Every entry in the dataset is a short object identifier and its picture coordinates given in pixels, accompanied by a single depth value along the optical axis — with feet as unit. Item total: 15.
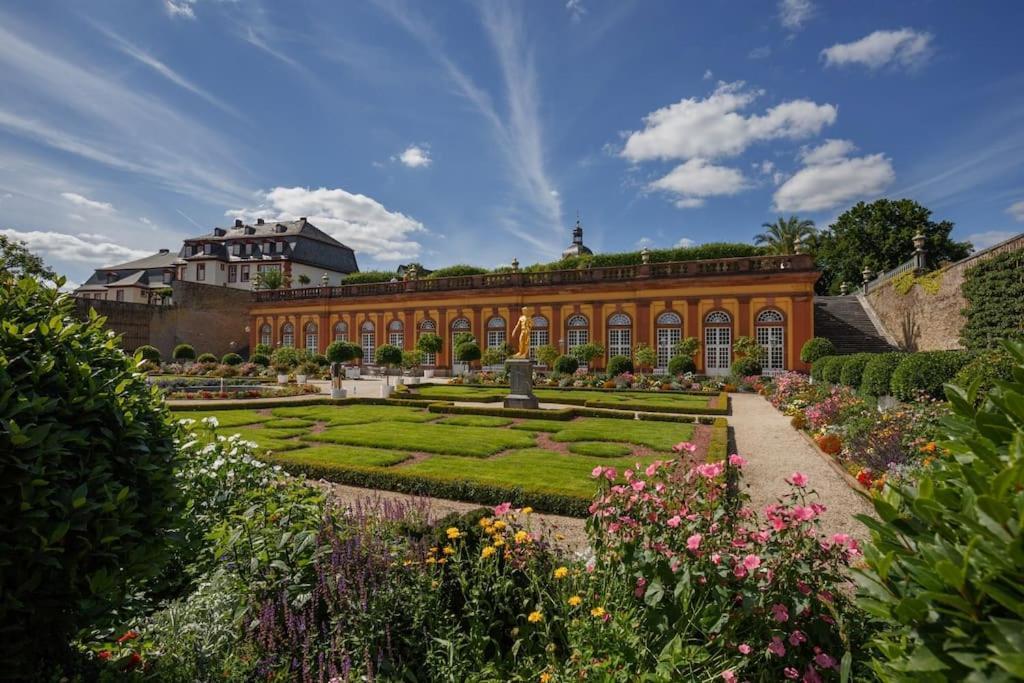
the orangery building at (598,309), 88.22
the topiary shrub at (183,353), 111.86
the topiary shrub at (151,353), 98.53
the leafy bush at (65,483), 6.70
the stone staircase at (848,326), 86.17
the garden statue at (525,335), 52.54
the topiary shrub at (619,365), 88.43
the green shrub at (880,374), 40.42
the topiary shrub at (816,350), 75.92
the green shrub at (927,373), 34.14
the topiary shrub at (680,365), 85.92
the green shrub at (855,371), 48.67
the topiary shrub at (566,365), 89.86
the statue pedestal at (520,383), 51.78
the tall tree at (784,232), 136.46
